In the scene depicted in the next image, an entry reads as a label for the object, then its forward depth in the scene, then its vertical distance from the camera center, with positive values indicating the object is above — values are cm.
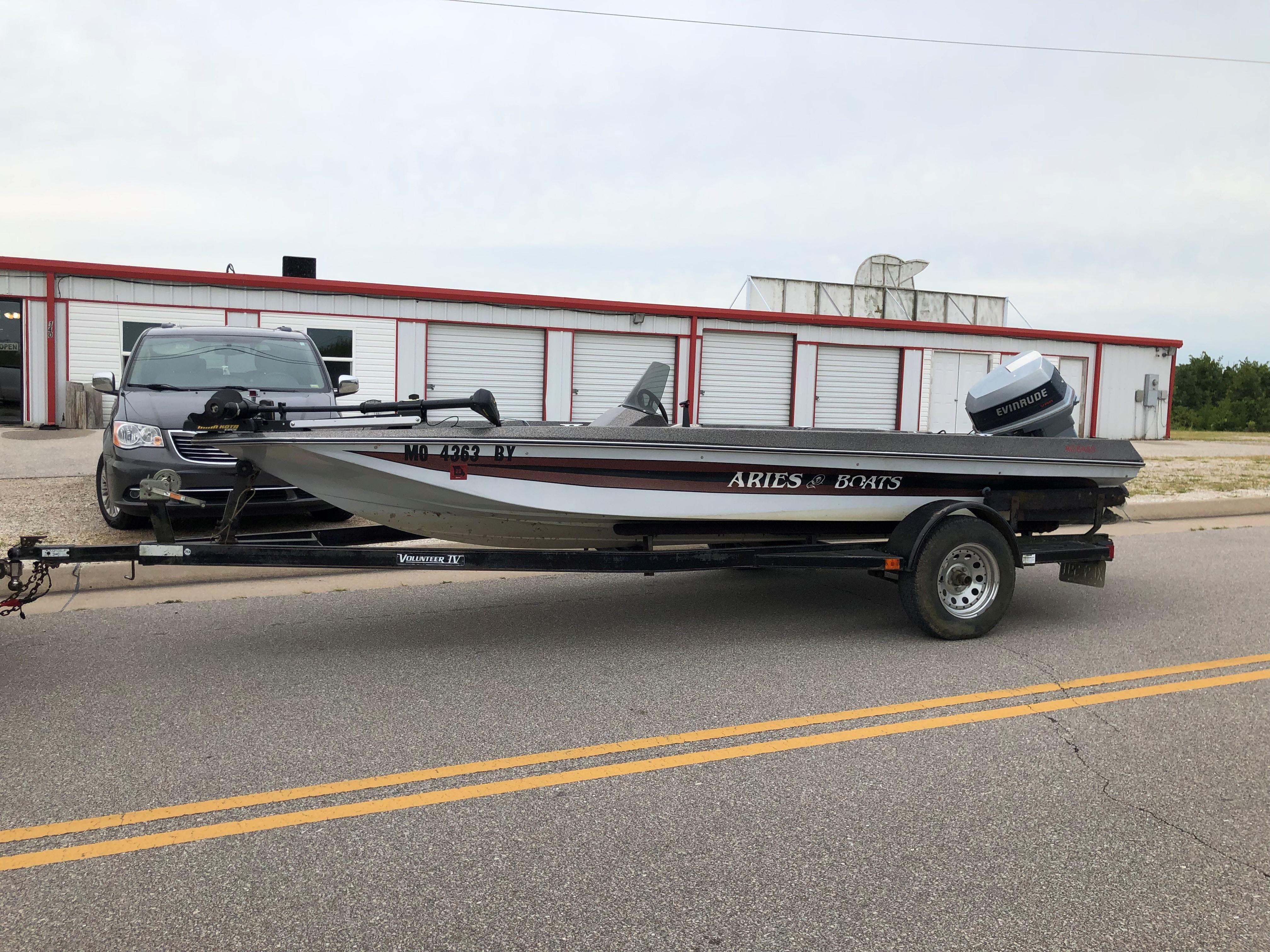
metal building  1745 +151
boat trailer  484 -81
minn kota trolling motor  472 -4
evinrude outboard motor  641 +22
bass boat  487 -32
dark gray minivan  755 +1
